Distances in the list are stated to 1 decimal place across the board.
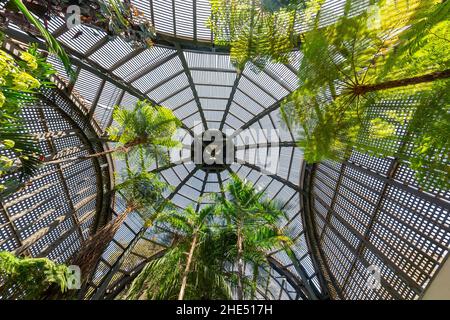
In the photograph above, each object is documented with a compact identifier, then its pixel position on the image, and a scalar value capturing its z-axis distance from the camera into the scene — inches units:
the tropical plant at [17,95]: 83.7
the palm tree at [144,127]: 309.1
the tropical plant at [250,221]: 217.2
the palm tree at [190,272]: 170.2
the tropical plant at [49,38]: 75.4
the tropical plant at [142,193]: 324.4
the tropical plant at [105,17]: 185.3
